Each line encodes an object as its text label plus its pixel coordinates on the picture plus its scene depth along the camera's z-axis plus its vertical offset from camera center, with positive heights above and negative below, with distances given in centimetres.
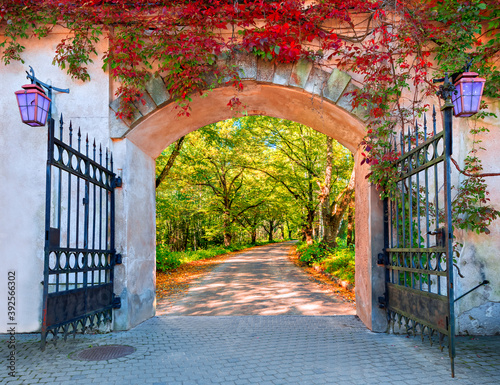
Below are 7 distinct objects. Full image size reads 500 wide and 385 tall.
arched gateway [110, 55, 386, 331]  550 +120
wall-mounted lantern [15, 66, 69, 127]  405 +122
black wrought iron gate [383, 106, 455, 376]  358 -46
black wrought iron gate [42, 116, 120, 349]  385 -41
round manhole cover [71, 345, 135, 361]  425 -163
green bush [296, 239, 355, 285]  1109 -168
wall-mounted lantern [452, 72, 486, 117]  384 +124
